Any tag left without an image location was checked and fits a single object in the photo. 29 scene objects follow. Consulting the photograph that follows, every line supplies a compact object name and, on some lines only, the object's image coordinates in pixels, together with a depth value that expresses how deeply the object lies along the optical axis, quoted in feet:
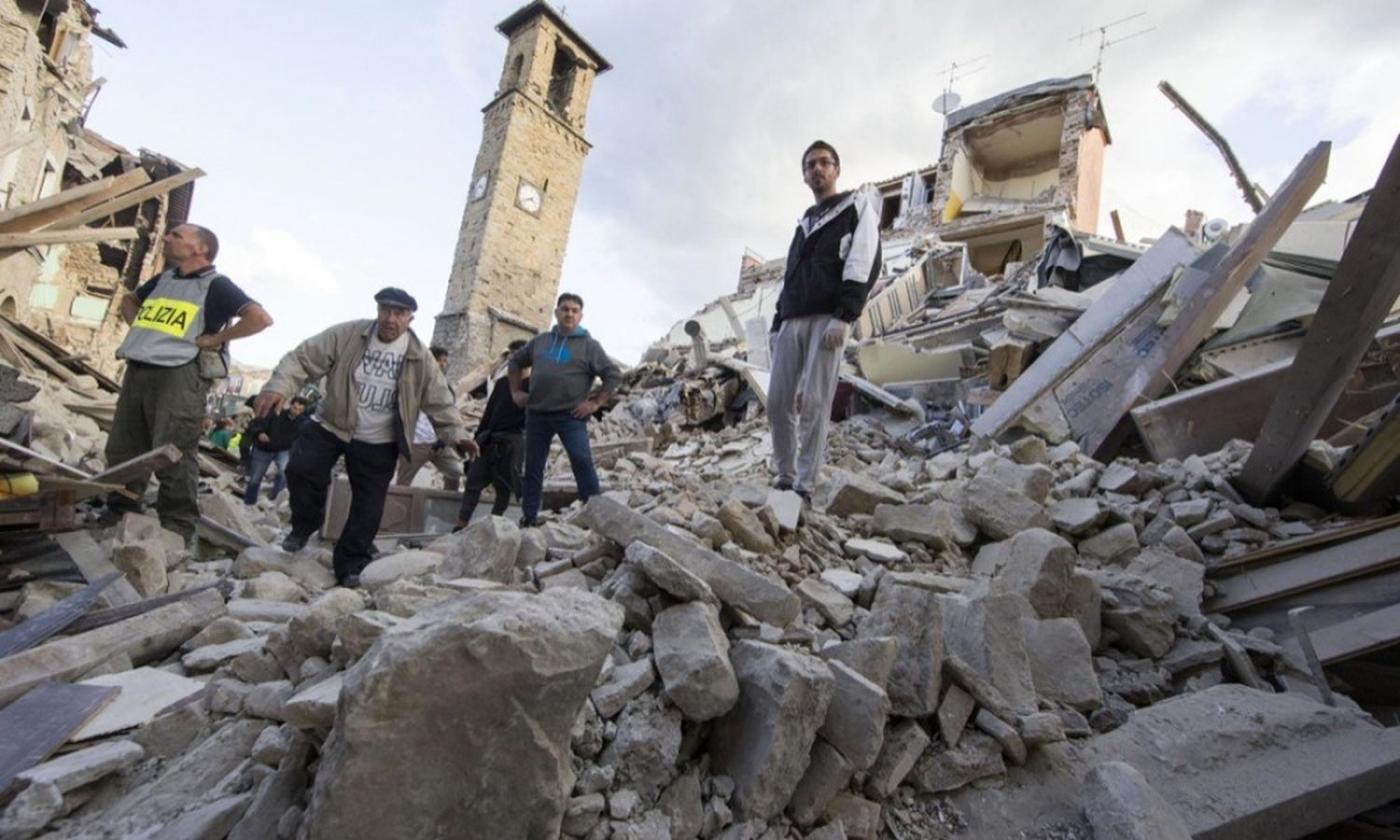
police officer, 10.20
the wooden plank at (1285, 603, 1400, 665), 7.32
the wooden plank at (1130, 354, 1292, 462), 14.16
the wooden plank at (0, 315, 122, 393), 22.70
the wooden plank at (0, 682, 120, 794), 4.62
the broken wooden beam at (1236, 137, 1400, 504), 7.65
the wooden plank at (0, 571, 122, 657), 6.28
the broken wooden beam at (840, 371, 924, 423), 20.45
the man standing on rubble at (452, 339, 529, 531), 15.20
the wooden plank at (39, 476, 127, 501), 8.50
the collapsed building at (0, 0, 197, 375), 16.81
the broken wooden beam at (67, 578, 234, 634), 7.12
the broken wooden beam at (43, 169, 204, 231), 16.10
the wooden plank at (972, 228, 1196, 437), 16.38
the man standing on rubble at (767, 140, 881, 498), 10.31
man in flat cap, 10.04
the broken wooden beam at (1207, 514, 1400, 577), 8.64
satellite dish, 66.95
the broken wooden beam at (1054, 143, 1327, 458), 15.61
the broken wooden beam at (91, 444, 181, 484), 9.37
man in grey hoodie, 13.00
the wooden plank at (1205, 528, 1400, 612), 8.27
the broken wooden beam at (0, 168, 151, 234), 15.78
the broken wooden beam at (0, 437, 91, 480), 8.14
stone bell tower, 50.39
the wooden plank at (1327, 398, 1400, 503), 9.05
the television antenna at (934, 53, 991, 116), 66.95
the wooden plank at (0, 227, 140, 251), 15.17
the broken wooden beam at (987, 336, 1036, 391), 18.34
